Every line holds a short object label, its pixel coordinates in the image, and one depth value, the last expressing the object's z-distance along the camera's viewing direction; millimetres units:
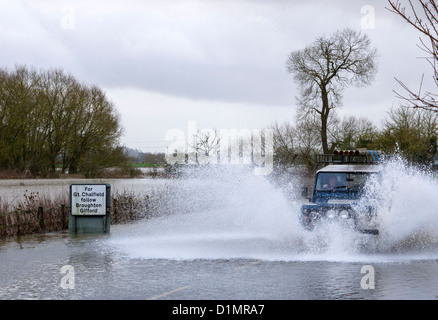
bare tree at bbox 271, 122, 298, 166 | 68688
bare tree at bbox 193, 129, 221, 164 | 63256
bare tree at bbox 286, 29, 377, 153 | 55844
